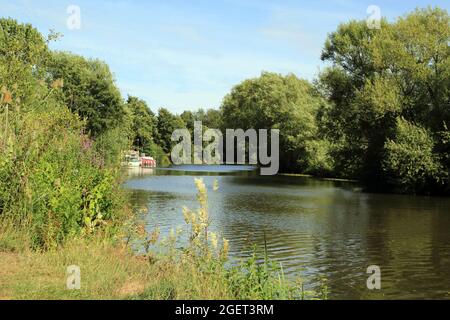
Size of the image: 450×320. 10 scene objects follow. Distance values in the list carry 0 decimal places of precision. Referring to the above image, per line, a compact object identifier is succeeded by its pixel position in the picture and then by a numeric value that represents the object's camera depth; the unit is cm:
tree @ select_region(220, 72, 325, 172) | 6253
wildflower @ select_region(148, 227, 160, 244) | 879
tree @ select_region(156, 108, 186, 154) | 11269
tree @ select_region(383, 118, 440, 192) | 3331
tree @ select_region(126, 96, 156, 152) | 9531
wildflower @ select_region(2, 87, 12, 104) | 884
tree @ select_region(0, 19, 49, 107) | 1169
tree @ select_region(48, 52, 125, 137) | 5825
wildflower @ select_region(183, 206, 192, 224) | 741
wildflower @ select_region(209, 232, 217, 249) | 715
